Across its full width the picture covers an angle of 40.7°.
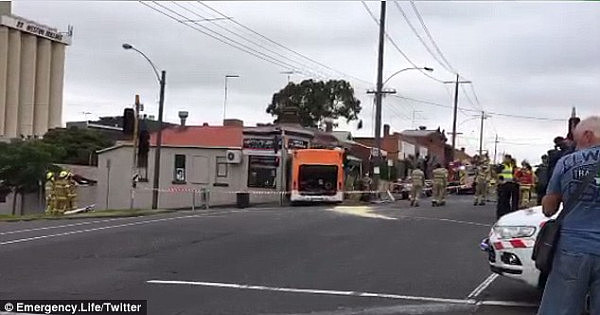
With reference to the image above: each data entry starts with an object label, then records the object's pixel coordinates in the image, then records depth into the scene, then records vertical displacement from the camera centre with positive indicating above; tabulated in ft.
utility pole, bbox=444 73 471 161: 222.13 +17.38
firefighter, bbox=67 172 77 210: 94.78 -4.62
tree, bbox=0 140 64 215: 169.89 -3.11
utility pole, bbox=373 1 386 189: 137.55 +15.18
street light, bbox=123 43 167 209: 108.88 +6.87
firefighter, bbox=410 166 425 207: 92.22 -1.64
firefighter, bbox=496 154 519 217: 59.21 -1.53
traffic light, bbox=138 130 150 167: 107.34 +2.10
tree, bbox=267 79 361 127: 263.70 +21.55
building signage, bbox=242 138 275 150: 139.54 +3.41
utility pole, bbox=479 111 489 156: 319.64 +12.81
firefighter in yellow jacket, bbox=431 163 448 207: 91.15 -1.65
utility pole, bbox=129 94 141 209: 103.75 +4.04
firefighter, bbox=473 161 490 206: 93.56 -1.48
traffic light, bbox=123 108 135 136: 102.65 +4.89
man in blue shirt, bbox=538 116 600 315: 15.88 -1.38
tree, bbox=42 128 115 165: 243.40 +3.82
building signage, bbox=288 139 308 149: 141.18 +3.78
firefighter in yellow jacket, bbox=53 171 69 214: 92.38 -4.60
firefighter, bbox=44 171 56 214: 92.79 -4.99
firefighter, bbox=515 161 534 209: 69.47 -0.44
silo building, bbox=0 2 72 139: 324.39 +33.47
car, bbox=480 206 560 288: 27.12 -2.44
